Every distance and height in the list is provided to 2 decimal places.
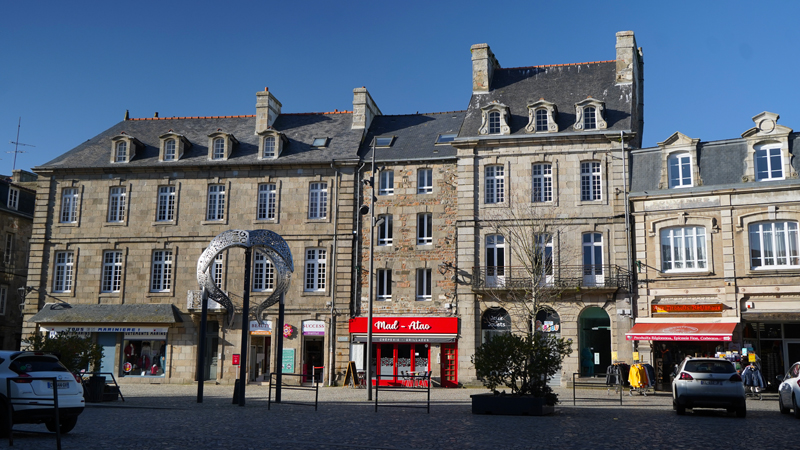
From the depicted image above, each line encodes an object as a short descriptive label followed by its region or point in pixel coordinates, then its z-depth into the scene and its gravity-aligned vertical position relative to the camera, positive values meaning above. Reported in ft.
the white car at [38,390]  38.09 -2.62
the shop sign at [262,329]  106.83 +1.84
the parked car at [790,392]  53.57 -2.86
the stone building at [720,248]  87.35 +11.89
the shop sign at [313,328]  105.60 +2.10
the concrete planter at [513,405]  54.08 -4.09
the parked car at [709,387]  54.08 -2.57
